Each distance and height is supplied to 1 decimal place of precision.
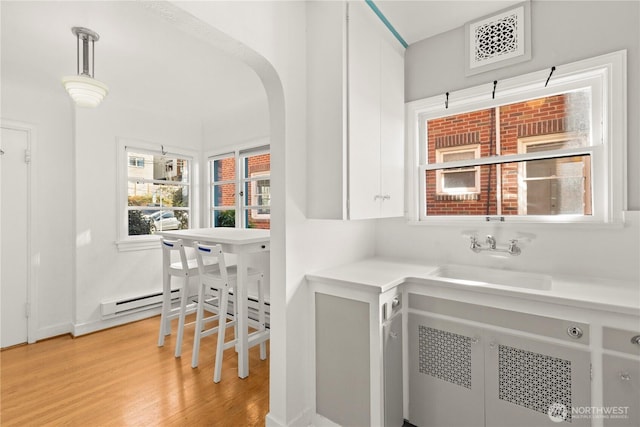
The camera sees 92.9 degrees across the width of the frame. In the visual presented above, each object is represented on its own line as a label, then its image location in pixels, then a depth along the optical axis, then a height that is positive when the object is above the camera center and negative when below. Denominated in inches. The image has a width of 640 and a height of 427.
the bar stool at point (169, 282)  108.2 -26.2
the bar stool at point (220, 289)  94.6 -25.5
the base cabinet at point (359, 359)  63.0 -32.5
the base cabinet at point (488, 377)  55.2 -33.3
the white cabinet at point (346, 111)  66.4 +23.3
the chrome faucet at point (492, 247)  77.6 -9.5
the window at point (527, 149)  67.4 +16.5
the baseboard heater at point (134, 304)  133.9 -42.8
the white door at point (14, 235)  116.0 -8.7
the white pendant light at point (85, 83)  81.6 +35.2
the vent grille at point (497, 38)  76.7 +44.8
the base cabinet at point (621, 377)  49.6 -27.7
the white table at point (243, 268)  95.0 -17.8
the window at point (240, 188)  153.8 +12.7
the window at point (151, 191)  145.2 +11.1
